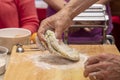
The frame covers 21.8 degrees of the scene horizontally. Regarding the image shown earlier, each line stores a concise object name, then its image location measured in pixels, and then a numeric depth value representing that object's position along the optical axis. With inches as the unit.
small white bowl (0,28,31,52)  52.6
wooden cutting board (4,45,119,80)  44.3
